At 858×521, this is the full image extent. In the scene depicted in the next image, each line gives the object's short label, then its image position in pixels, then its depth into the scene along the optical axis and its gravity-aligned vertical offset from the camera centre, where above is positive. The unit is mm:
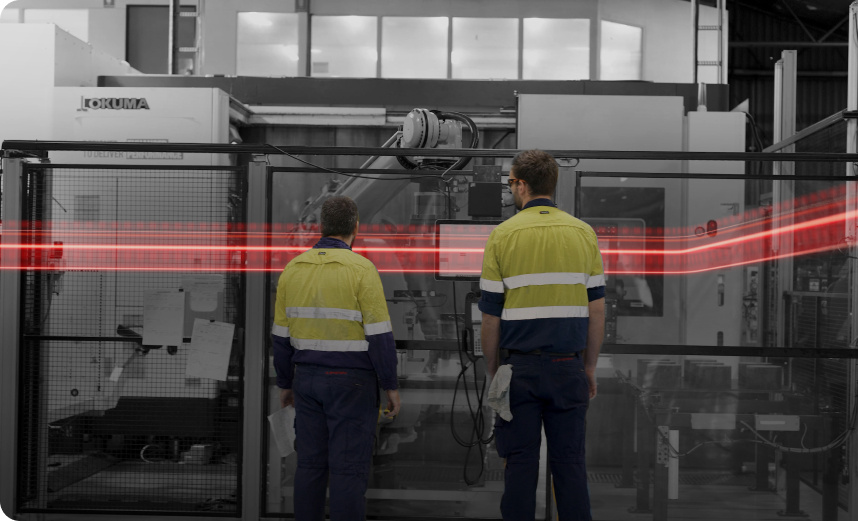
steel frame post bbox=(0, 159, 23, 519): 3896 -373
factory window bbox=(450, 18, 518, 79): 13469 +4050
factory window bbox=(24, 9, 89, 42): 13680 +4561
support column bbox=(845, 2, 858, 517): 3990 +265
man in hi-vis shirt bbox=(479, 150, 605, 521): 3041 -253
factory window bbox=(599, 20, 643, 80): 13664 +4065
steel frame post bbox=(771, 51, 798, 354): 5712 +1168
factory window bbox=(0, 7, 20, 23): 13570 +4572
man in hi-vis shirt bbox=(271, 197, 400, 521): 3277 -439
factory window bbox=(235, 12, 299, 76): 13211 +3982
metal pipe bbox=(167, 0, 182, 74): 7402 +2274
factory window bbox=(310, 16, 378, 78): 13406 +4027
